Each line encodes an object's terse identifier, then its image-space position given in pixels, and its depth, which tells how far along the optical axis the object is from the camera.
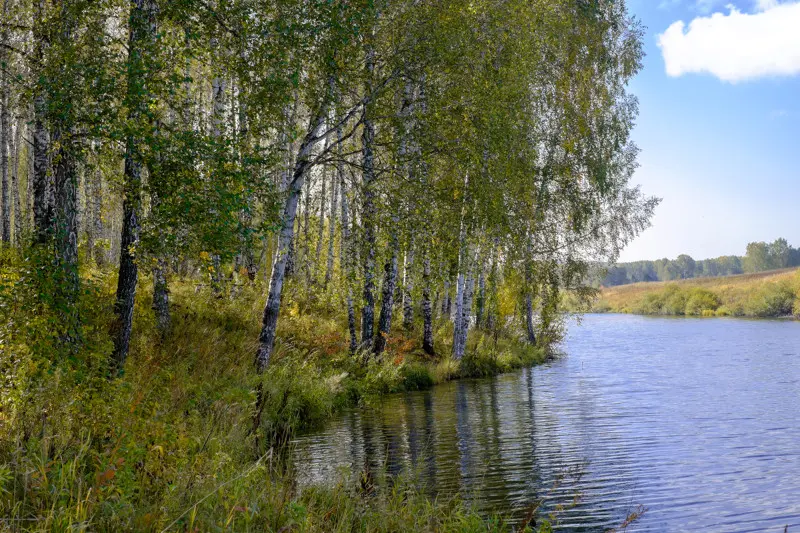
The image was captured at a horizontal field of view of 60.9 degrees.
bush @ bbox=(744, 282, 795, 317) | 72.19
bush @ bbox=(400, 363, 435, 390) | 19.56
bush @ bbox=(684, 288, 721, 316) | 81.12
